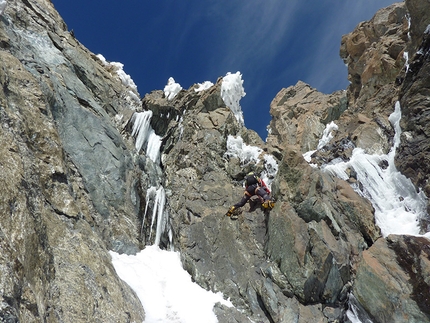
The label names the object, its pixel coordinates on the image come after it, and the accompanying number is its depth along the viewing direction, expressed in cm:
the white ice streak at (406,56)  2042
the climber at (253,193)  1448
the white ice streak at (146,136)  2097
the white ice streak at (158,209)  1502
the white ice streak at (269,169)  2166
